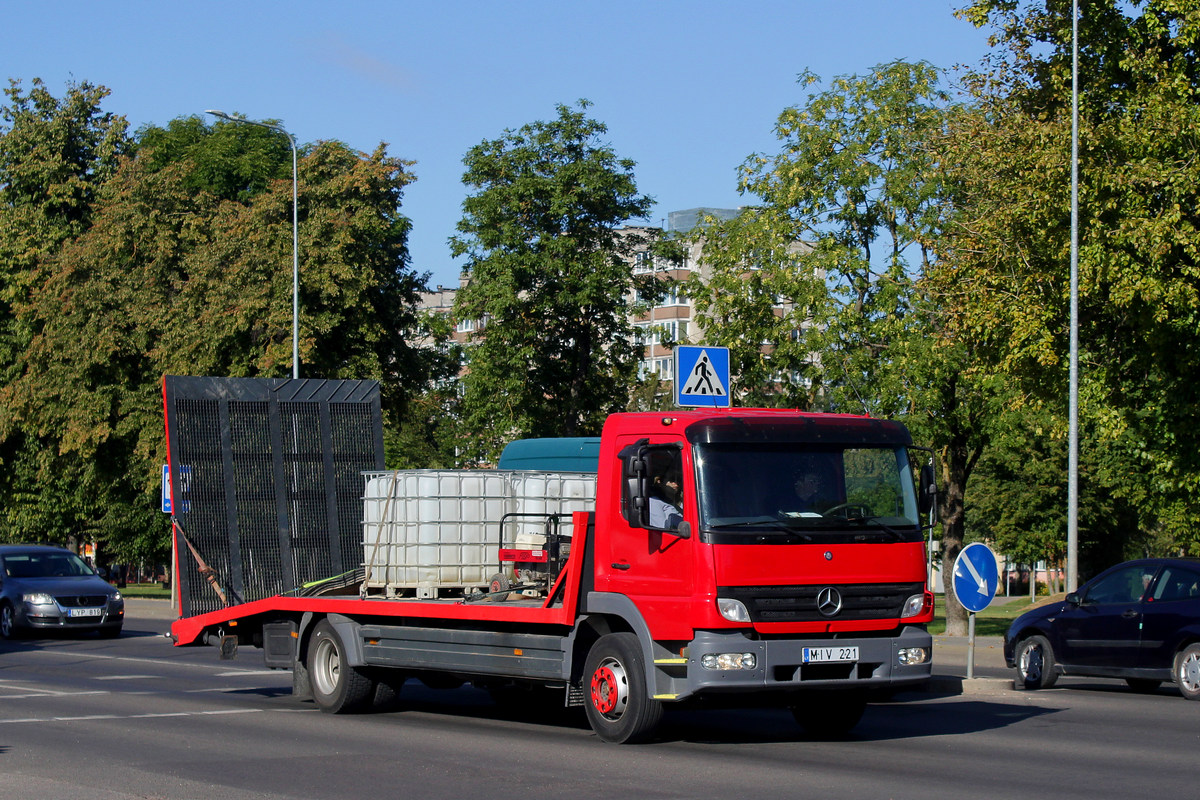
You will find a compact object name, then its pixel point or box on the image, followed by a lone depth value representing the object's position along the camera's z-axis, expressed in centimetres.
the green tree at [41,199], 4488
